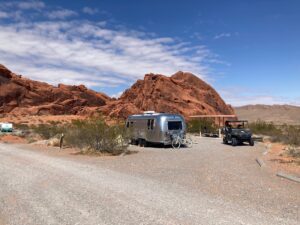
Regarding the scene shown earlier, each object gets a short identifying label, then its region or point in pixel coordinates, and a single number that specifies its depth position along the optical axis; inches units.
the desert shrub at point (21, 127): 1296.6
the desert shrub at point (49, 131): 839.6
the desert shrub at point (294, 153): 448.8
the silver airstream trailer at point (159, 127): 614.7
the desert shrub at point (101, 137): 529.3
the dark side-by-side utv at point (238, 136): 663.3
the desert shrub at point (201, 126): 1077.4
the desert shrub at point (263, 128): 978.4
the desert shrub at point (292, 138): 672.2
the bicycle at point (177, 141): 618.4
